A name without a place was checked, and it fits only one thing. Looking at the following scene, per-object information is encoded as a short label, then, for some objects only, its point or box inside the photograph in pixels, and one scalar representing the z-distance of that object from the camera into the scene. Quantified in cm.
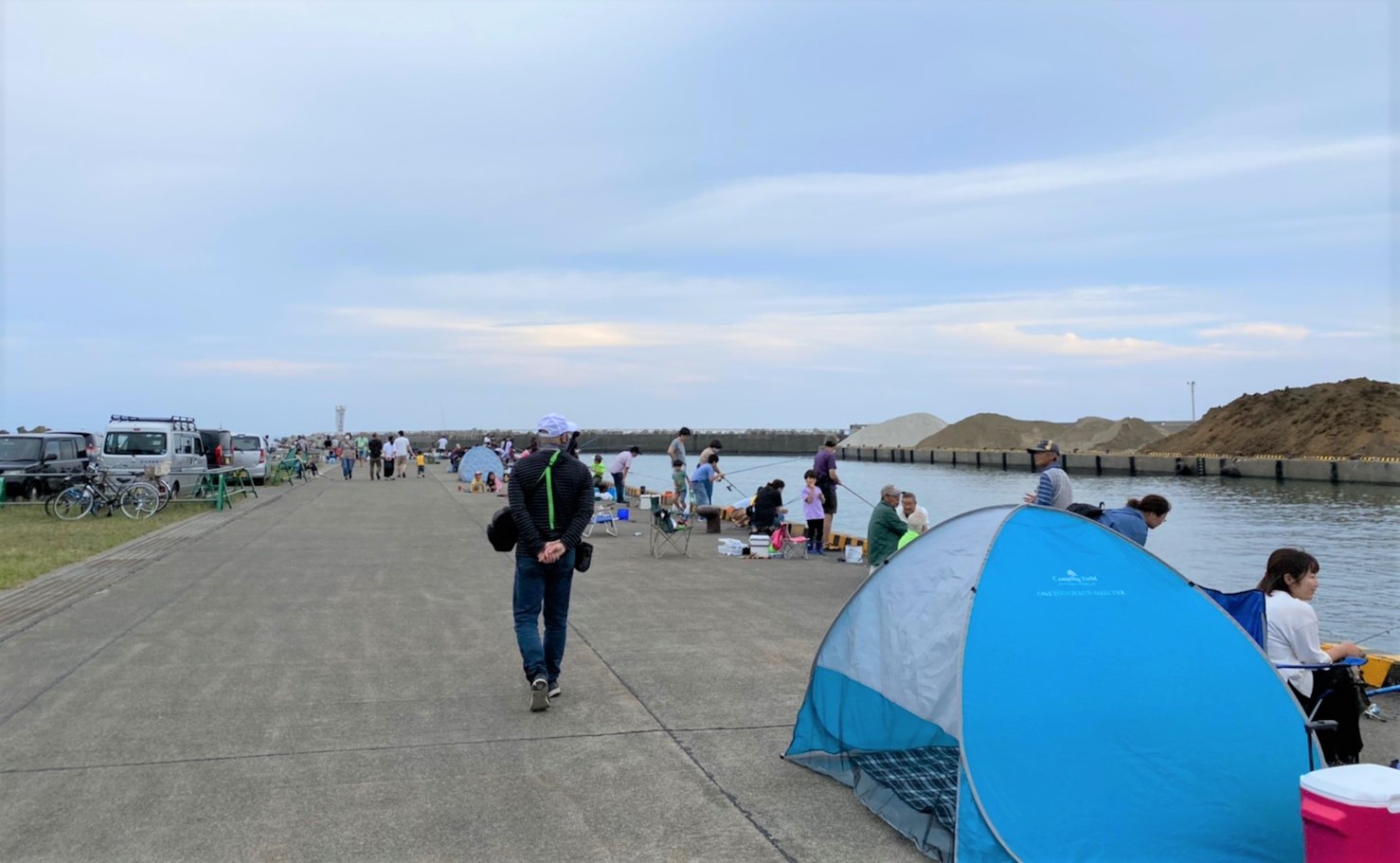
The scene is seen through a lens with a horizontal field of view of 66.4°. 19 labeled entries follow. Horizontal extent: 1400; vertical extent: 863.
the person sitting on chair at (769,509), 1645
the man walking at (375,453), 3891
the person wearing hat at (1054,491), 880
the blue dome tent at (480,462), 3253
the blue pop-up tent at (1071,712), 437
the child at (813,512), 1525
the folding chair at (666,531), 1518
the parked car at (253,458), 3409
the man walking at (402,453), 3852
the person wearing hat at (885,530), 1130
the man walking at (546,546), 664
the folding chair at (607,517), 1877
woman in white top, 539
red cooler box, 366
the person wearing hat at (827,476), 1578
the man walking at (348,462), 4000
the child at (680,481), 2033
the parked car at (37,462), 2380
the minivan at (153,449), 2402
